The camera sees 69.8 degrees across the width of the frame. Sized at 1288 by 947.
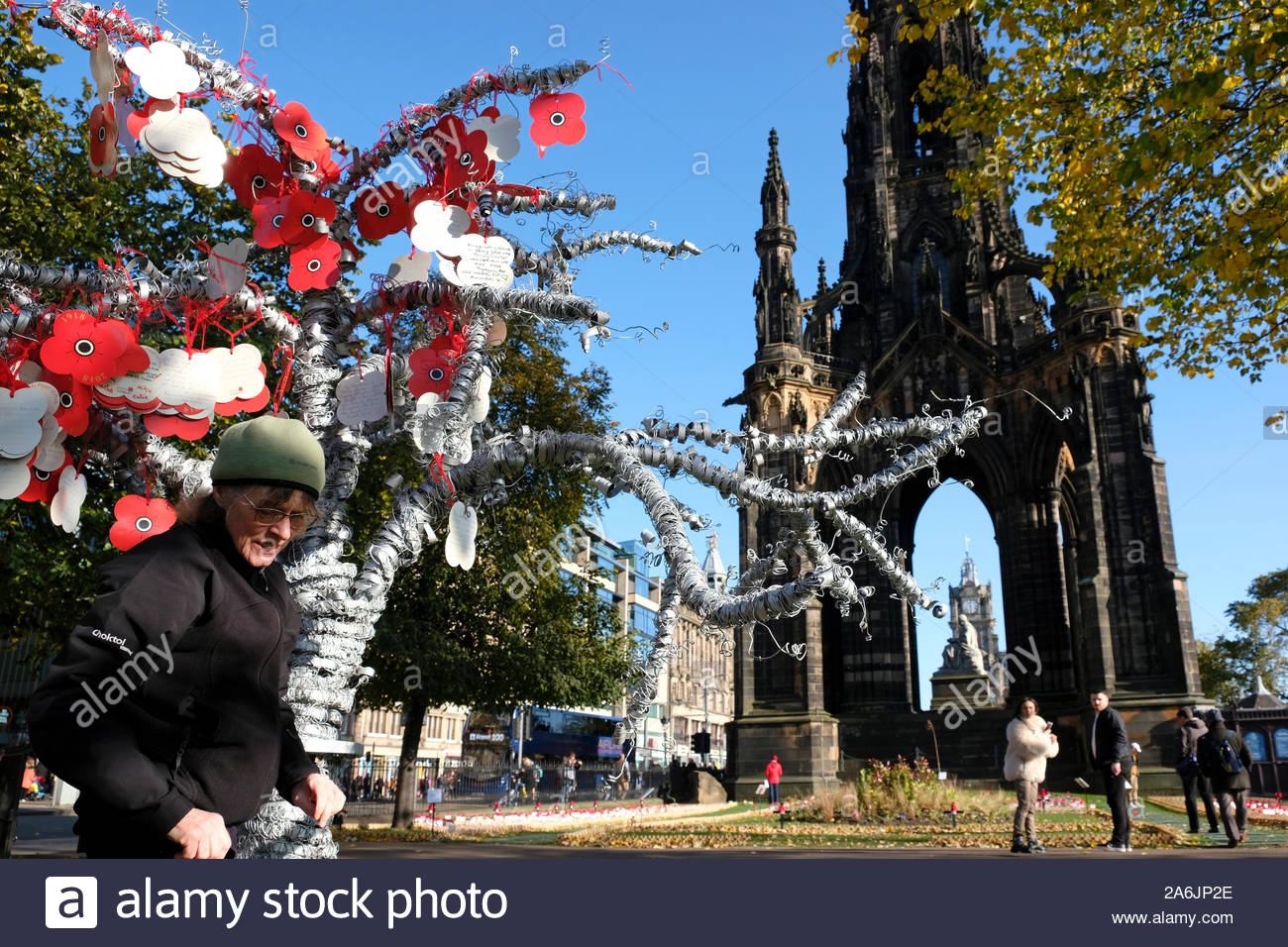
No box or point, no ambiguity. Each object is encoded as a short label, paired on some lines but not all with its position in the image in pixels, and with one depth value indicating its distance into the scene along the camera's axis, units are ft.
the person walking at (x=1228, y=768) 37.04
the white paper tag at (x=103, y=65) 12.43
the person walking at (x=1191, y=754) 43.19
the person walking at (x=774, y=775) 81.20
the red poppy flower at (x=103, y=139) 12.66
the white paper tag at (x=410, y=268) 14.34
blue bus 186.91
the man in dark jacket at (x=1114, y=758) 32.89
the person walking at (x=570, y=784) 105.19
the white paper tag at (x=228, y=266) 13.56
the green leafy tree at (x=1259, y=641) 168.35
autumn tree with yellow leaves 29.48
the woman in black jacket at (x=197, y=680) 6.47
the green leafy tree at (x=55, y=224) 34.71
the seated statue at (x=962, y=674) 98.68
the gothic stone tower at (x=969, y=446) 85.71
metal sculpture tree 12.25
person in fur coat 33.22
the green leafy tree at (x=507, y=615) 57.06
